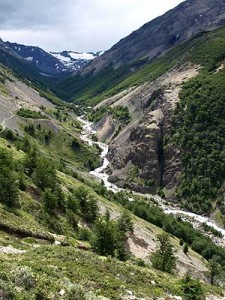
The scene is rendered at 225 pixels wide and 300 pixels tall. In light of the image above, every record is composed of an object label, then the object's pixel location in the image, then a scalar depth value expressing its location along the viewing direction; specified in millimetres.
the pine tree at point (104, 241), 57938
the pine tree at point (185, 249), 99069
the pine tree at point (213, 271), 75625
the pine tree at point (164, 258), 69688
